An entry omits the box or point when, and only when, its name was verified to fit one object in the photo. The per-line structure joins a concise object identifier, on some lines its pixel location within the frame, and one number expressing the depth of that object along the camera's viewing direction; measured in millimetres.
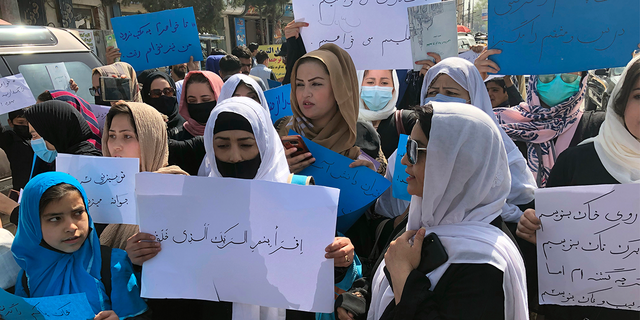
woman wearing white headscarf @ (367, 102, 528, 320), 1282
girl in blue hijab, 1703
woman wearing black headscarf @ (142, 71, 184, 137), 3863
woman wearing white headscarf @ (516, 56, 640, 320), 1803
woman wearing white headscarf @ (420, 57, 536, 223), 2146
